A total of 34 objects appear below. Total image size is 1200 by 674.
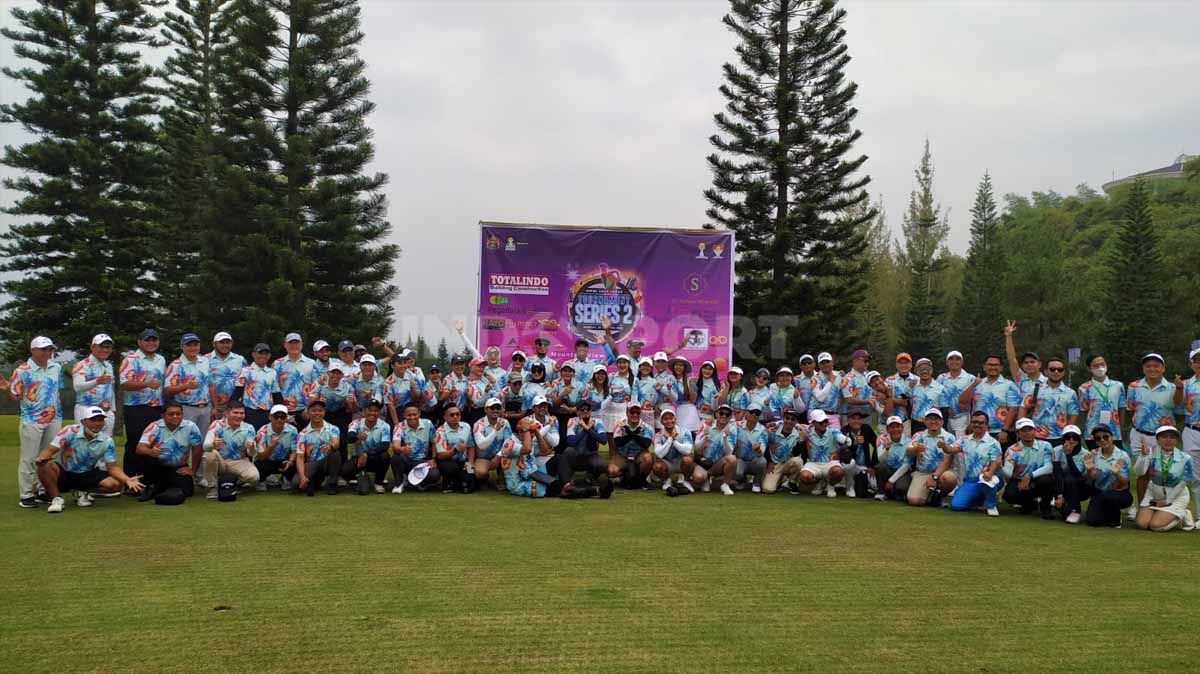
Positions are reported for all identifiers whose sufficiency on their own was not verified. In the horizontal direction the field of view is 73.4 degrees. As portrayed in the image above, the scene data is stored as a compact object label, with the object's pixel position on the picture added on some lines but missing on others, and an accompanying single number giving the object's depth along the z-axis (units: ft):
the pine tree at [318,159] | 57.77
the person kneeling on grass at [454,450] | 23.79
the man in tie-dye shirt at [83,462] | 19.90
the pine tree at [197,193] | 58.95
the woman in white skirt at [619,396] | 26.61
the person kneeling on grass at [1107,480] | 20.07
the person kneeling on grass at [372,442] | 23.80
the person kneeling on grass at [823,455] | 24.75
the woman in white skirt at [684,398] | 27.14
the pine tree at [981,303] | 94.63
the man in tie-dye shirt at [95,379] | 21.02
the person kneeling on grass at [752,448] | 25.45
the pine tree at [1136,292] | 74.49
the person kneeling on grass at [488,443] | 23.95
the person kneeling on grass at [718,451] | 25.03
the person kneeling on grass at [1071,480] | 20.80
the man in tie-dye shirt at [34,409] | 20.21
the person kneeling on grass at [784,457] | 25.29
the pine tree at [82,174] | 60.39
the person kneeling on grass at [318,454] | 22.88
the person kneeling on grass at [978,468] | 22.17
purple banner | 33.32
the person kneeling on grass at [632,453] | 24.90
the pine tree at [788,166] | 58.49
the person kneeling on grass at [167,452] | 21.13
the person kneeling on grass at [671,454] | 24.58
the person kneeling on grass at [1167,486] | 19.49
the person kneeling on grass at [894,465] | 24.20
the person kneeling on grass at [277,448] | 22.97
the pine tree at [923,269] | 94.99
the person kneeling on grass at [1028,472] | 21.56
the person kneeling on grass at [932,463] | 23.08
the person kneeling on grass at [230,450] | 22.00
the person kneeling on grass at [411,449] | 23.65
